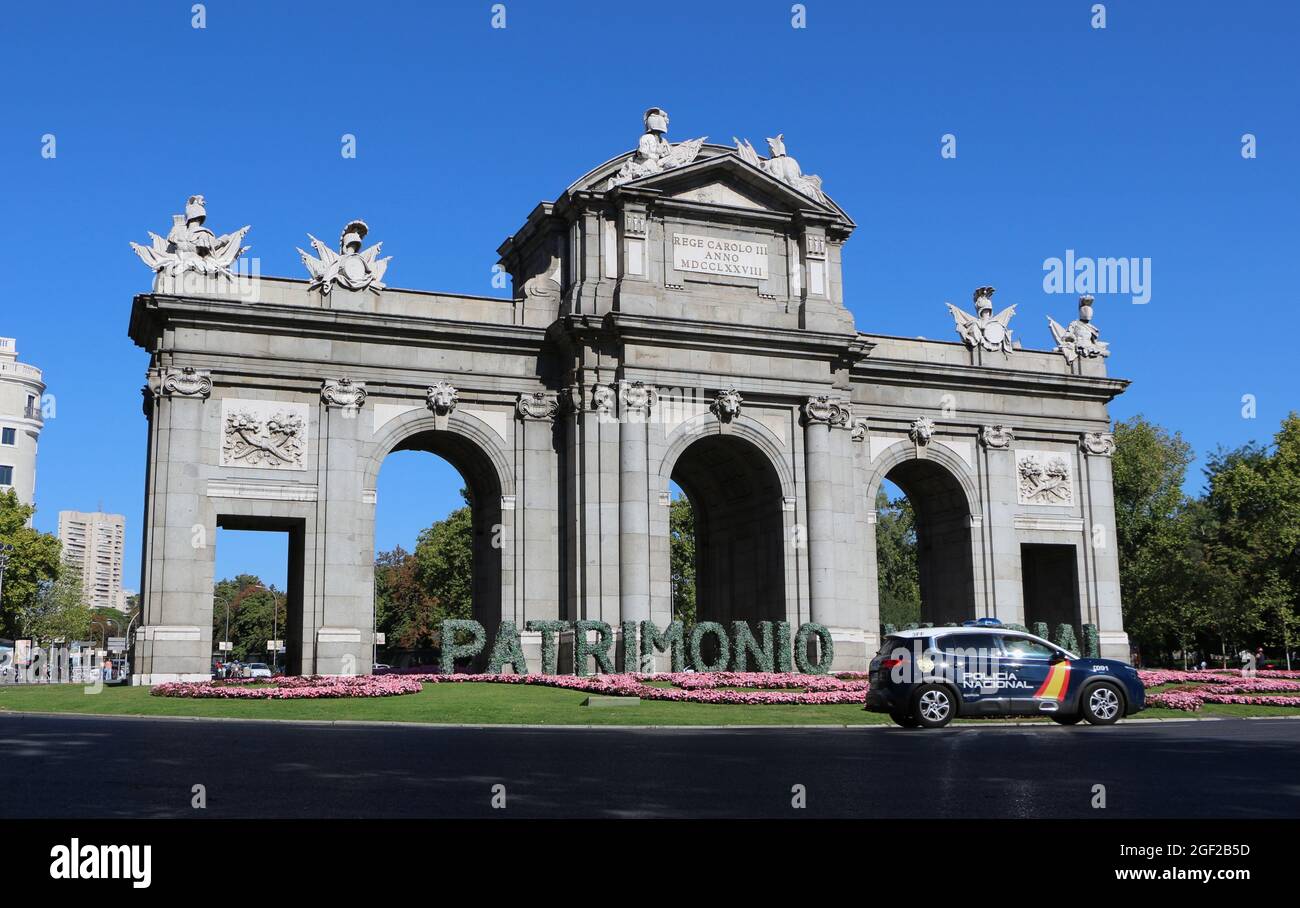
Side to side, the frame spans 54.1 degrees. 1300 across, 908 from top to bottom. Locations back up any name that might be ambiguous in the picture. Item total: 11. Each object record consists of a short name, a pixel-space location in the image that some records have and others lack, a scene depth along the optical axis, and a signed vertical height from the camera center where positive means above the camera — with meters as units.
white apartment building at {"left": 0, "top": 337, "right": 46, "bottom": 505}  137.75 +22.47
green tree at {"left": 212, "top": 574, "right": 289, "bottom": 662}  135.62 +0.68
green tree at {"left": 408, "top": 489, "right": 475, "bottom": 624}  95.12 +4.67
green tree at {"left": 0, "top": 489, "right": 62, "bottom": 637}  84.25 +5.00
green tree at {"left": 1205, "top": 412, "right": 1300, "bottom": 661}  71.50 +4.16
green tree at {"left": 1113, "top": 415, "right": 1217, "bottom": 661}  74.12 +4.70
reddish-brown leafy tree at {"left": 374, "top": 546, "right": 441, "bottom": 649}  108.31 +1.70
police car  24.22 -1.16
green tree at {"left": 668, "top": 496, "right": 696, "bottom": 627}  91.19 +5.78
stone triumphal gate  42.22 +7.68
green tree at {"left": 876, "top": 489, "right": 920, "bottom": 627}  98.00 +5.35
